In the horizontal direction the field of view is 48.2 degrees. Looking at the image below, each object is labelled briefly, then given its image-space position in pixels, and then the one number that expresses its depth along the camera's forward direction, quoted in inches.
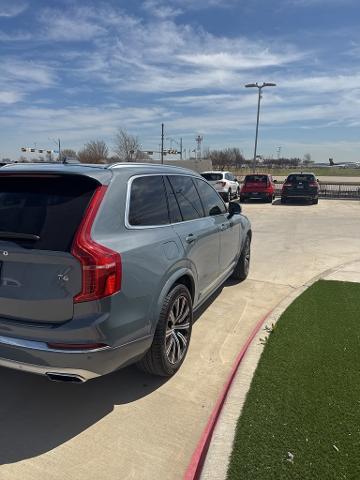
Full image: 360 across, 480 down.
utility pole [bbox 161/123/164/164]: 2383.1
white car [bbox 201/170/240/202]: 879.7
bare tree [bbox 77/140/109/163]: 2451.0
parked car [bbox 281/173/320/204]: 832.9
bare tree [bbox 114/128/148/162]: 2338.8
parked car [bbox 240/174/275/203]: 860.0
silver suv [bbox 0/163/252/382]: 101.7
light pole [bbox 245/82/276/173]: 1258.0
